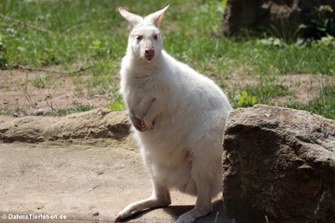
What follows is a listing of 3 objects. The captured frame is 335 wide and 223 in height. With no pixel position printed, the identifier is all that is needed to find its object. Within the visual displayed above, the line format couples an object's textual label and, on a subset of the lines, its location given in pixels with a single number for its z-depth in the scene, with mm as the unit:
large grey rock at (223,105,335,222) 9562
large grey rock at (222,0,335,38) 20328
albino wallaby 10812
